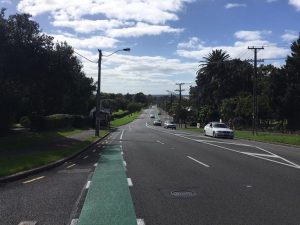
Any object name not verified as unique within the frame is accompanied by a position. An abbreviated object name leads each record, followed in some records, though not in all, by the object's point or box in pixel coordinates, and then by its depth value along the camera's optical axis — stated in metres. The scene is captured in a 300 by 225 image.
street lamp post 23.97
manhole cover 5.96
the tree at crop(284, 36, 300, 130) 38.94
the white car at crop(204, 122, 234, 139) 24.40
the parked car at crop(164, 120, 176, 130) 48.76
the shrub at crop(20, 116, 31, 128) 25.78
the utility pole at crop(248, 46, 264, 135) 27.54
